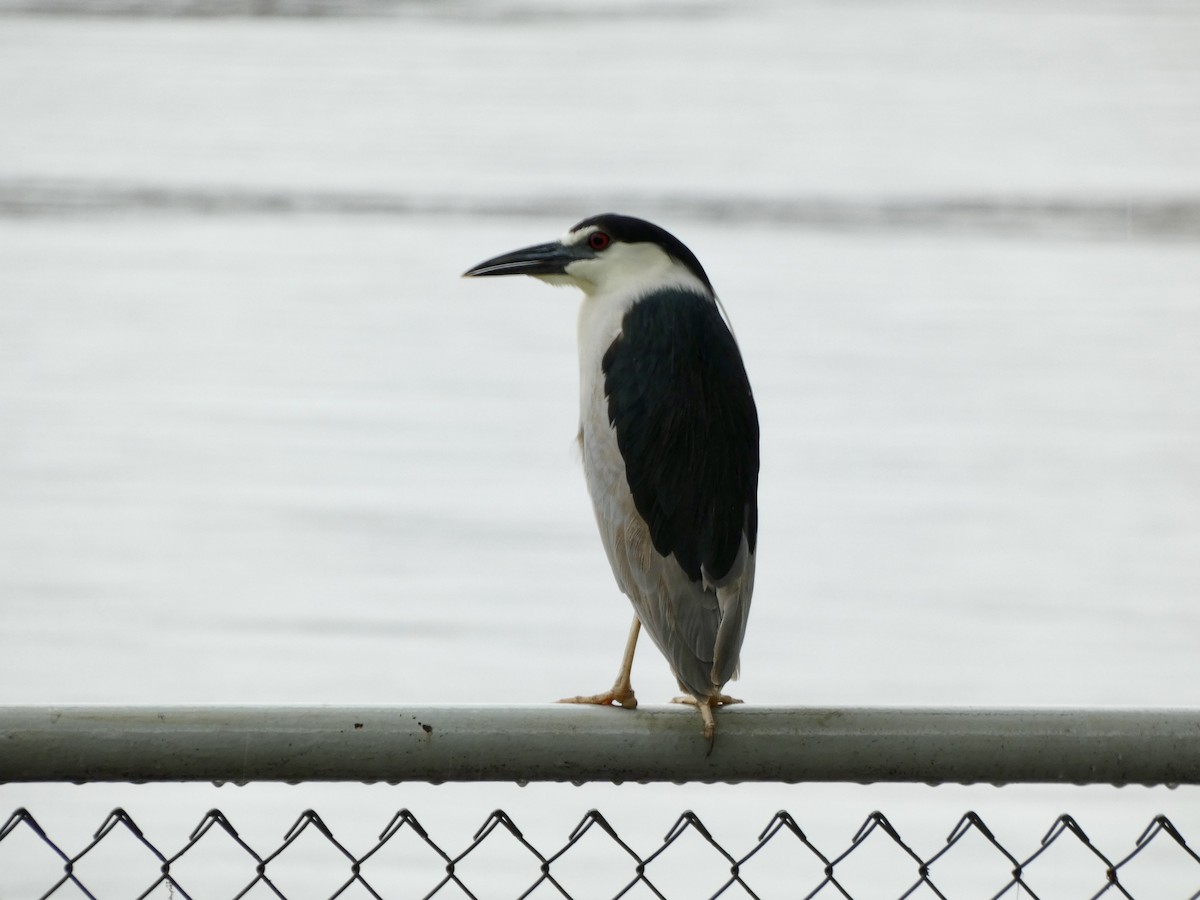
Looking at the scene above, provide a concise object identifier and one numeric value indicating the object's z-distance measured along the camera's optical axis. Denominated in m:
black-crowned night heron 11.87
